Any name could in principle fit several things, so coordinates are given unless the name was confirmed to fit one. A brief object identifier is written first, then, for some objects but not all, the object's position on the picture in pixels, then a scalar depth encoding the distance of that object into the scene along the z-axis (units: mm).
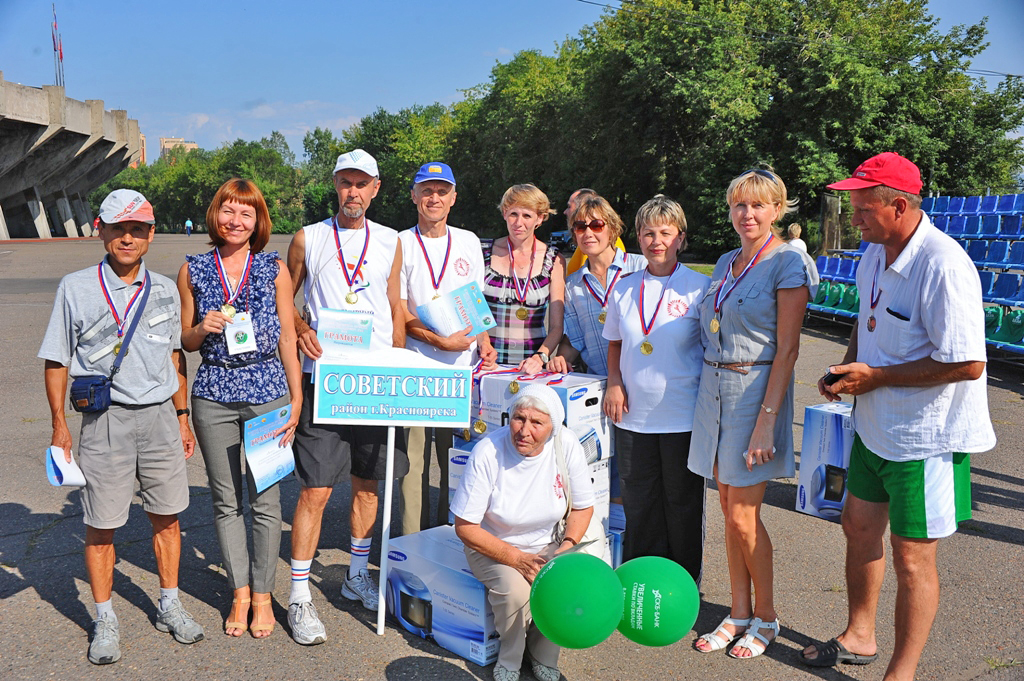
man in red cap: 3068
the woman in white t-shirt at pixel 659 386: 4055
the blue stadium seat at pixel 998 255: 13984
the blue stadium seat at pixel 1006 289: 12382
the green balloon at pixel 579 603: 3070
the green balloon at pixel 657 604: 3168
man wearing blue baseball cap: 4598
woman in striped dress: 4781
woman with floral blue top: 3787
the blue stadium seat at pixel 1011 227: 14652
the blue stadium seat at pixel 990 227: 15091
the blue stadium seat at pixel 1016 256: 13656
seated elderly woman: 3584
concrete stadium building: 43531
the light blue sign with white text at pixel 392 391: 3953
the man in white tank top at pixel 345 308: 4098
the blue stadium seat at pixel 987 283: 12852
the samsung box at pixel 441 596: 3729
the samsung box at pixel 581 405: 4191
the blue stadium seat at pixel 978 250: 14602
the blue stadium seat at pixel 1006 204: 15461
